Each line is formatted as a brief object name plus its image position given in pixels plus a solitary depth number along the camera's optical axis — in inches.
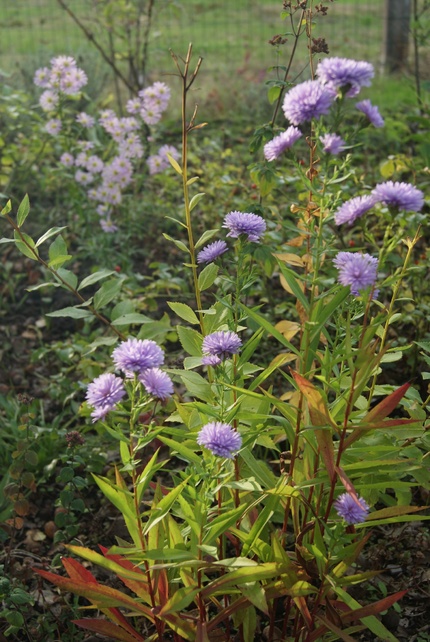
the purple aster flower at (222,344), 57.2
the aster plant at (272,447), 53.2
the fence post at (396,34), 256.4
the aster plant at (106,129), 127.3
